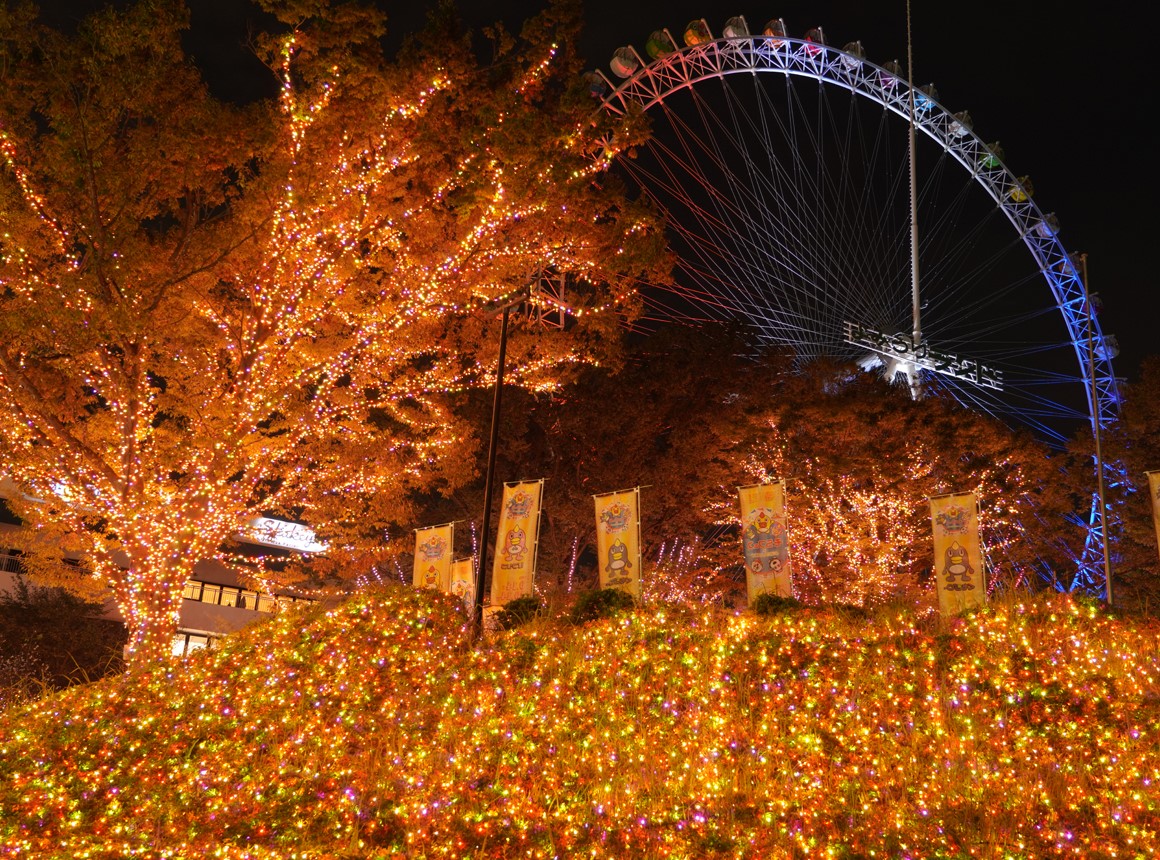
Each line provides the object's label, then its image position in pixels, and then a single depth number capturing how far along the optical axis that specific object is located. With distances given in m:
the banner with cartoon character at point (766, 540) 14.25
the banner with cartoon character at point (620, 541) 14.15
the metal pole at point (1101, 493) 17.13
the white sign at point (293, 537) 36.06
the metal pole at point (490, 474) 12.01
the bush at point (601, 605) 11.48
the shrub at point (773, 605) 11.62
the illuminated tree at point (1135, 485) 23.97
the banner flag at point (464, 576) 18.90
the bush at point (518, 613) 12.27
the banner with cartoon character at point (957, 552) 14.17
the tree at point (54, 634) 22.23
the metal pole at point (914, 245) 27.28
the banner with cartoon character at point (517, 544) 14.50
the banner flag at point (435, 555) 17.11
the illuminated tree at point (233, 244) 11.11
